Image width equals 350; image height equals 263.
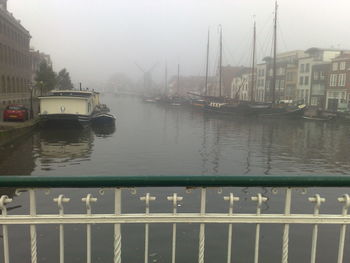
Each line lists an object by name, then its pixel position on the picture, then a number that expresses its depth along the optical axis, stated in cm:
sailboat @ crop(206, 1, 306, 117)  5591
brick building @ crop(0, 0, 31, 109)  4678
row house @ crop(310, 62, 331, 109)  6562
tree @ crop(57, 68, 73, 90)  7819
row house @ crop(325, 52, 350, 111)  5850
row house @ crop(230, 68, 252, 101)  9738
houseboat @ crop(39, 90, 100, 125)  3312
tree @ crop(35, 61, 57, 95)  5709
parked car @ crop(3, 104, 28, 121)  3012
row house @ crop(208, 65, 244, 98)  11860
